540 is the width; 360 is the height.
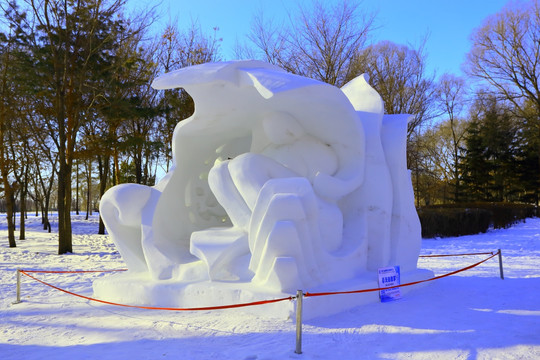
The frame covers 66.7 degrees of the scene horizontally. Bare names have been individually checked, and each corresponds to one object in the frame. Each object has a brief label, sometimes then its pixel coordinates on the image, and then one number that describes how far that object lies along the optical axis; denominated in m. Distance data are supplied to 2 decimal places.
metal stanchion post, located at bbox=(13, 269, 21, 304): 5.76
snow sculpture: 4.47
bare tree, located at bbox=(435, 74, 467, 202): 29.23
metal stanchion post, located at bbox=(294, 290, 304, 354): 3.30
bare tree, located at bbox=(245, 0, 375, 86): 14.97
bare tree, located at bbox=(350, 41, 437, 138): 17.23
